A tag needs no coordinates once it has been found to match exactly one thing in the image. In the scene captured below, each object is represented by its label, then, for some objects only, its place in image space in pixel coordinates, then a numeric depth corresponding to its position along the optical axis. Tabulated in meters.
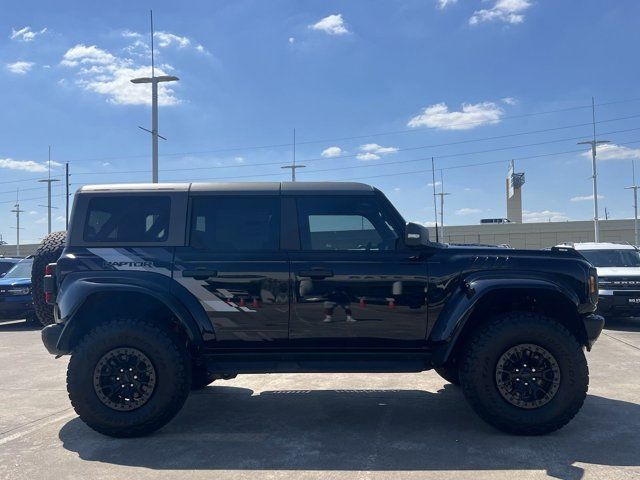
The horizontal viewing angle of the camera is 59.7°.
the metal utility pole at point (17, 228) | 59.81
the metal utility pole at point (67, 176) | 42.09
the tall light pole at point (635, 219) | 50.66
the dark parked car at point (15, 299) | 12.05
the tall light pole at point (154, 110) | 18.58
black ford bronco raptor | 4.65
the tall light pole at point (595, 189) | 38.59
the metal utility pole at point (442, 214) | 52.16
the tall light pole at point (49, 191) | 49.57
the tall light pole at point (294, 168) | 32.58
